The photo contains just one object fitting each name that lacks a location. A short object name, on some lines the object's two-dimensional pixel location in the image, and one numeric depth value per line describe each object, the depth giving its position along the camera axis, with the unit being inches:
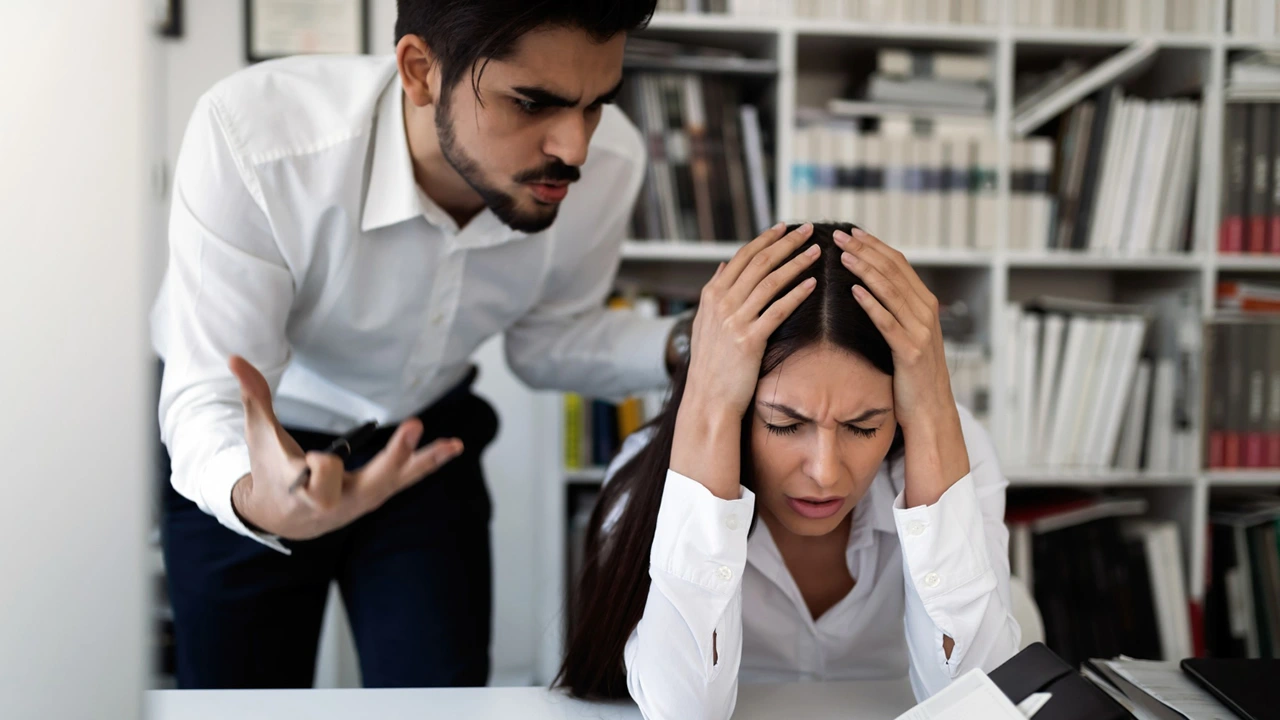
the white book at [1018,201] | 84.6
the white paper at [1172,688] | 31.6
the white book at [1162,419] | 86.4
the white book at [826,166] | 83.3
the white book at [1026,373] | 84.9
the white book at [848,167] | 83.4
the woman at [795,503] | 35.1
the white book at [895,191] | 83.9
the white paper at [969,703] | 27.7
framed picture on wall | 87.7
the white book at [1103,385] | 85.4
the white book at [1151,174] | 84.7
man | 41.3
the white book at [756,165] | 84.9
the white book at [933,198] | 83.9
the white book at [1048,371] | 85.2
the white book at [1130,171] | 84.8
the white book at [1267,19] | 83.9
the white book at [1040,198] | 84.5
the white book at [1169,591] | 87.4
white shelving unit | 82.4
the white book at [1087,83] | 83.1
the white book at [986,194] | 84.0
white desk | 32.8
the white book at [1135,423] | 86.4
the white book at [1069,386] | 85.0
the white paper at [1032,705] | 27.7
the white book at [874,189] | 83.8
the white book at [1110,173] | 85.0
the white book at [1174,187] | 84.9
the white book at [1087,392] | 85.4
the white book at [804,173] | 83.0
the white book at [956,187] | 84.1
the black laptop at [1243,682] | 31.0
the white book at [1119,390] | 85.4
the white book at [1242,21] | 84.1
